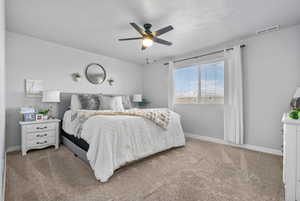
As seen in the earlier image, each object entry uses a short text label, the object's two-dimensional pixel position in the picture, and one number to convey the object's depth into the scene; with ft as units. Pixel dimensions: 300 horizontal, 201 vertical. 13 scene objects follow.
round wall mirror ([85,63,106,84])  12.17
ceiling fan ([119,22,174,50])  6.97
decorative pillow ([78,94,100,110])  10.17
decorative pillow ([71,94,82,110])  10.11
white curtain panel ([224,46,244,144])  9.33
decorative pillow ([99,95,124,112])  10.62
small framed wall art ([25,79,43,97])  9.21
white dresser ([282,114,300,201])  4.10
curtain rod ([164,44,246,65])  9.86
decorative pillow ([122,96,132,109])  12.75
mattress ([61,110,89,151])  6.86
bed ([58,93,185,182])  5.68
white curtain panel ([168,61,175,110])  13.33
